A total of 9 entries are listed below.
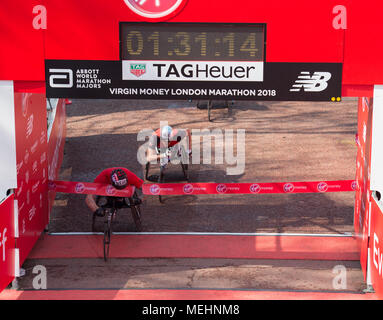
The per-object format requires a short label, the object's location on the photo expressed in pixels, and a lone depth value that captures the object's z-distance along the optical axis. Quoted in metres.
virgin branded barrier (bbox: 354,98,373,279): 19.66
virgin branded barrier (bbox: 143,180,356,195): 23.45
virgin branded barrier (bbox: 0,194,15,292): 16.68
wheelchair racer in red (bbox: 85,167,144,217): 21.72
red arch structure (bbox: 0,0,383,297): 16.50
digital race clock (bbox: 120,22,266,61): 16.59
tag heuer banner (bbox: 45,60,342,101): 16.76
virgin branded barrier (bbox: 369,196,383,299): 16.70
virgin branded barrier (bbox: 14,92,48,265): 19.49
